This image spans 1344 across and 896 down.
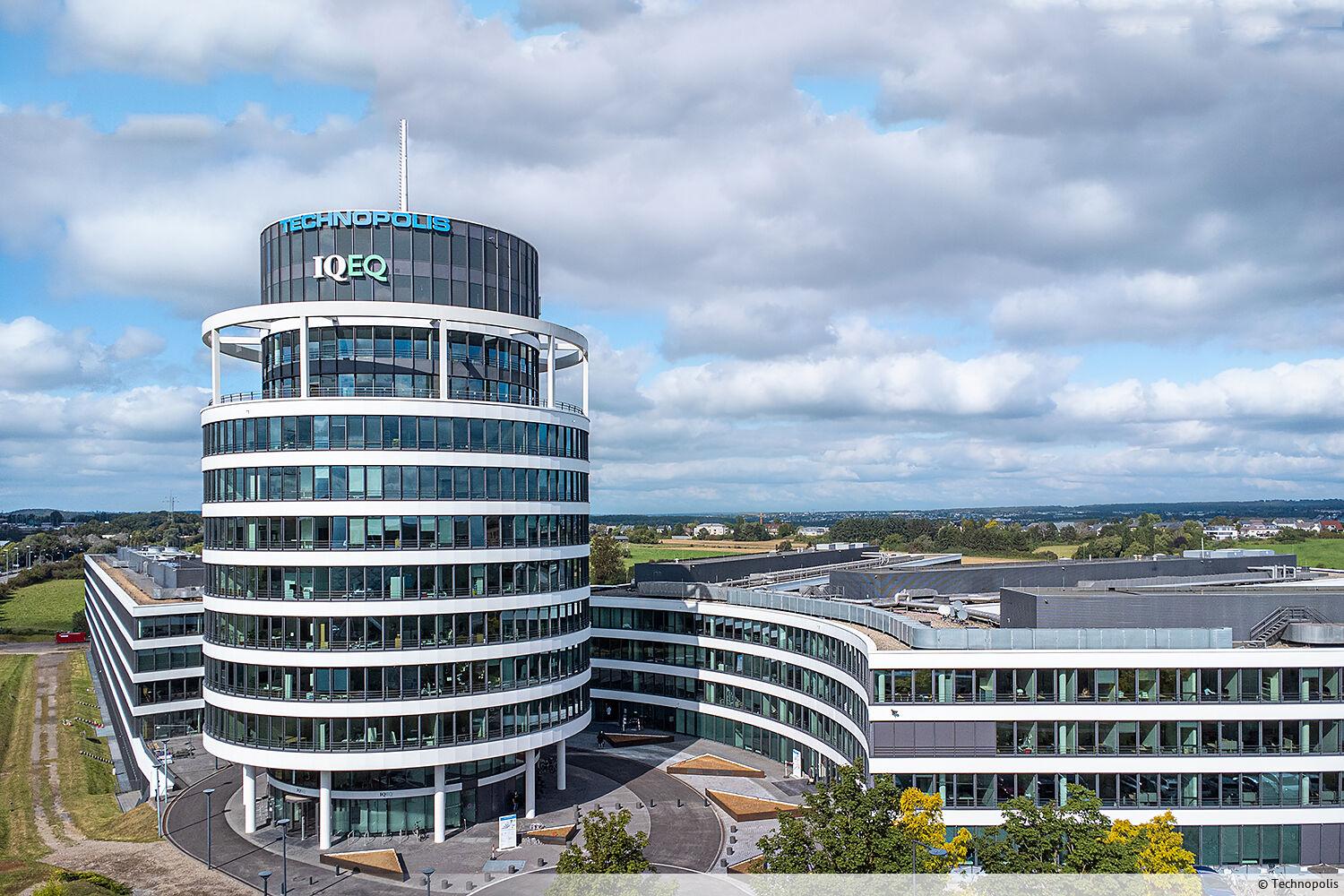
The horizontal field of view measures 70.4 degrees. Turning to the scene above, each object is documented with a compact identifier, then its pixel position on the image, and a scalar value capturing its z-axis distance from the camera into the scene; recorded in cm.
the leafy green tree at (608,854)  4947
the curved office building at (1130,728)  6234
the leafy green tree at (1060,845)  4675
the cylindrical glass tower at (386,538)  6606
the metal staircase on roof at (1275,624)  6850
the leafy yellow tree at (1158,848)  4822
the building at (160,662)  9381
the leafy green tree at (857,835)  4744
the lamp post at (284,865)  5925
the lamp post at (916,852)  4645
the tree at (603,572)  19538
